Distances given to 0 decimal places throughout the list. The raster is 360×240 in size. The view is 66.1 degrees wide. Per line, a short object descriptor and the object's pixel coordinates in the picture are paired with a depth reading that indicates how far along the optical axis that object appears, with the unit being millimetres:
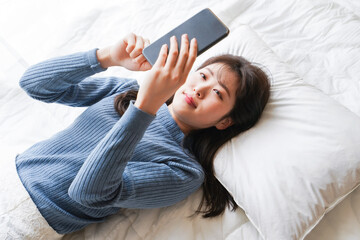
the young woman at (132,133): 664
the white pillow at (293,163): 767
